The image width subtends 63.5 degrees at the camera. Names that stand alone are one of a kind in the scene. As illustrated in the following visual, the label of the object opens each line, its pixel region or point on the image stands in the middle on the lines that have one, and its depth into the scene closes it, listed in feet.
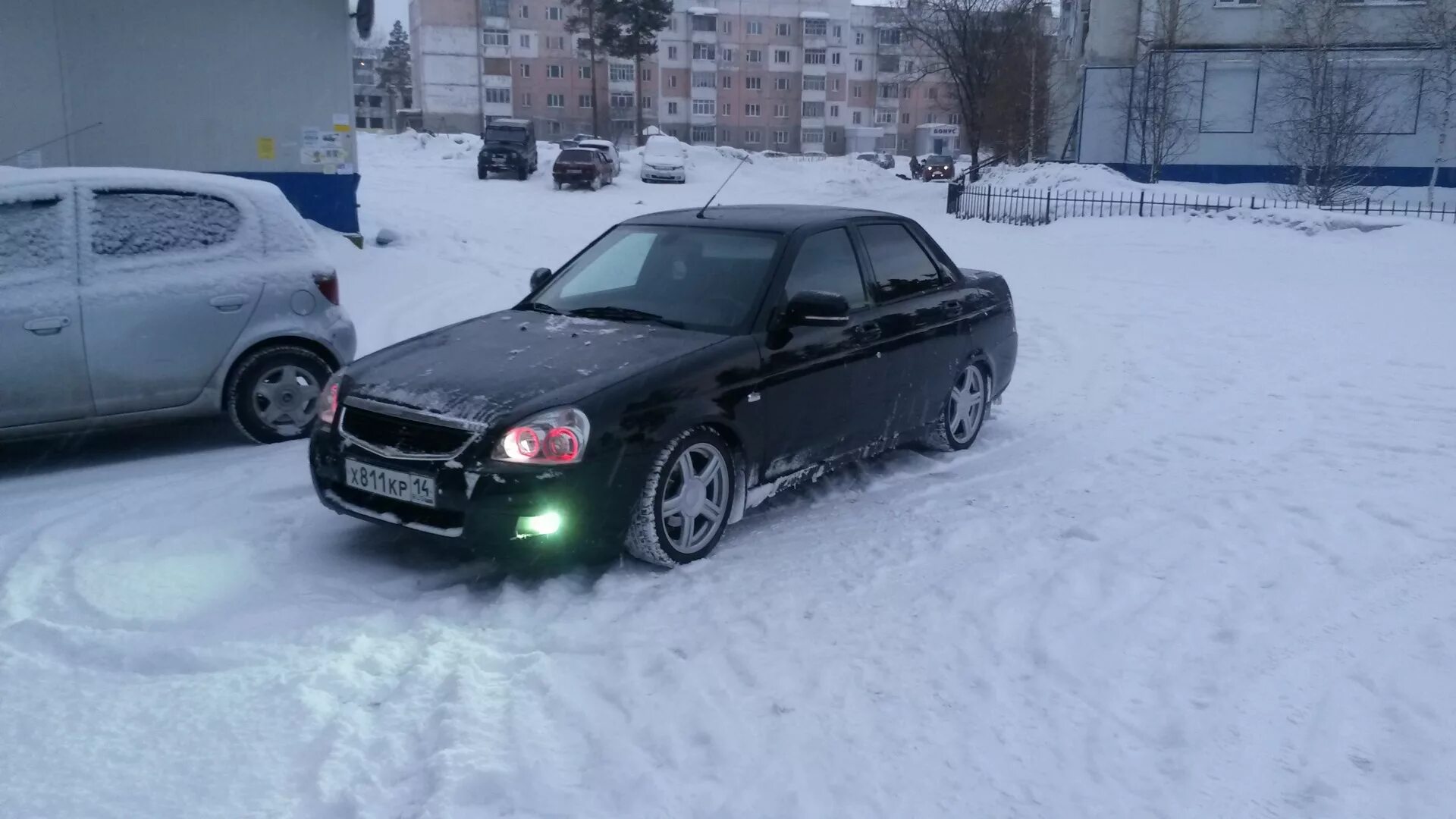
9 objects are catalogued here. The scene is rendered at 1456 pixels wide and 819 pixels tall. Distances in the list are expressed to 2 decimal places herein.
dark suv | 131.13
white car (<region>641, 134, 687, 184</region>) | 137.28
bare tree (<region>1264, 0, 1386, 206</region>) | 93.04
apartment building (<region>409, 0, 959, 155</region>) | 283.79
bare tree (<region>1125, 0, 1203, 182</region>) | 108.47
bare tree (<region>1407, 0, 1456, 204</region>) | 98.73
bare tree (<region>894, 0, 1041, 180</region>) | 123.65
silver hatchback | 20.58
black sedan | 15.47
